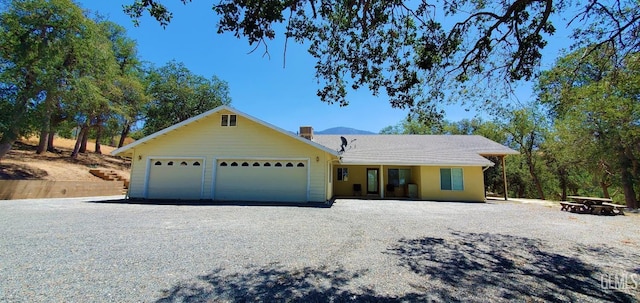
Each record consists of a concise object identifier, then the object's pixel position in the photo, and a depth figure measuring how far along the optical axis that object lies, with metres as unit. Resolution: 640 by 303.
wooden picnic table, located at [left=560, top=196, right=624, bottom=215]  10.31
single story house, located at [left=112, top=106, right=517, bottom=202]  12.50
